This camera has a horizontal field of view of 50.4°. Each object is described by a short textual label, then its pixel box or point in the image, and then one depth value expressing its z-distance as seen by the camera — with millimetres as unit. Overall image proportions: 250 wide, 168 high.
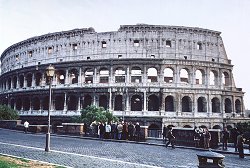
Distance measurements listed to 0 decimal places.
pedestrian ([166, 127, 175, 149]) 13969
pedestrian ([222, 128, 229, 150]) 13677
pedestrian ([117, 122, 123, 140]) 17688
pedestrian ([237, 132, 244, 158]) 11492
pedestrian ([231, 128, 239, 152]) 13359
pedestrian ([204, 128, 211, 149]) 13867
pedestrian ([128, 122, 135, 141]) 17281
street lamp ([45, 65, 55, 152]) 11164
